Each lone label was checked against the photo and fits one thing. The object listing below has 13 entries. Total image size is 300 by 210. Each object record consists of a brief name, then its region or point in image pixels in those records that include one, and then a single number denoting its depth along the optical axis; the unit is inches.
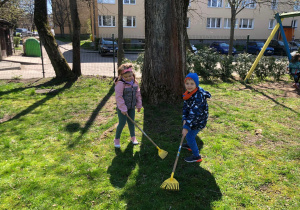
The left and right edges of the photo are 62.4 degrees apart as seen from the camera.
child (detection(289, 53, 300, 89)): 357.1
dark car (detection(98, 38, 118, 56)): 770.8
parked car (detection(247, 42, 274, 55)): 1013.2
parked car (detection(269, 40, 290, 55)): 998.3
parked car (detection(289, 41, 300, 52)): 1038.9
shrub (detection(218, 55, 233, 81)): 394.3
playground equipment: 375.9
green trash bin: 802.2
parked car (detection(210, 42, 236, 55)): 1039.0
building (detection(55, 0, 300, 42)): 1214.9
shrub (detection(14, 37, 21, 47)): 1021.2
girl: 164.6
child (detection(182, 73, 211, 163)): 147.2
